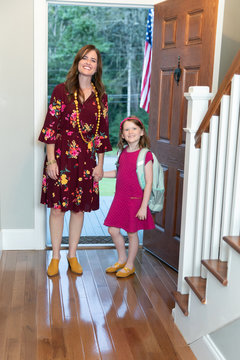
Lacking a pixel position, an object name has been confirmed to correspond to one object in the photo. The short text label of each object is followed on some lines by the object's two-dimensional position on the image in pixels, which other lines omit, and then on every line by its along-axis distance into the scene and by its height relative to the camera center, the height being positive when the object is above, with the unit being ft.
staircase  6.82 -2.11
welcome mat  13.93 -4.63
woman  10.48 -1.20
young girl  10.43 -2.30
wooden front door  10.51 +0.27
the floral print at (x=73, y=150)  10.70 -1.42
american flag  15.67 +0.77
